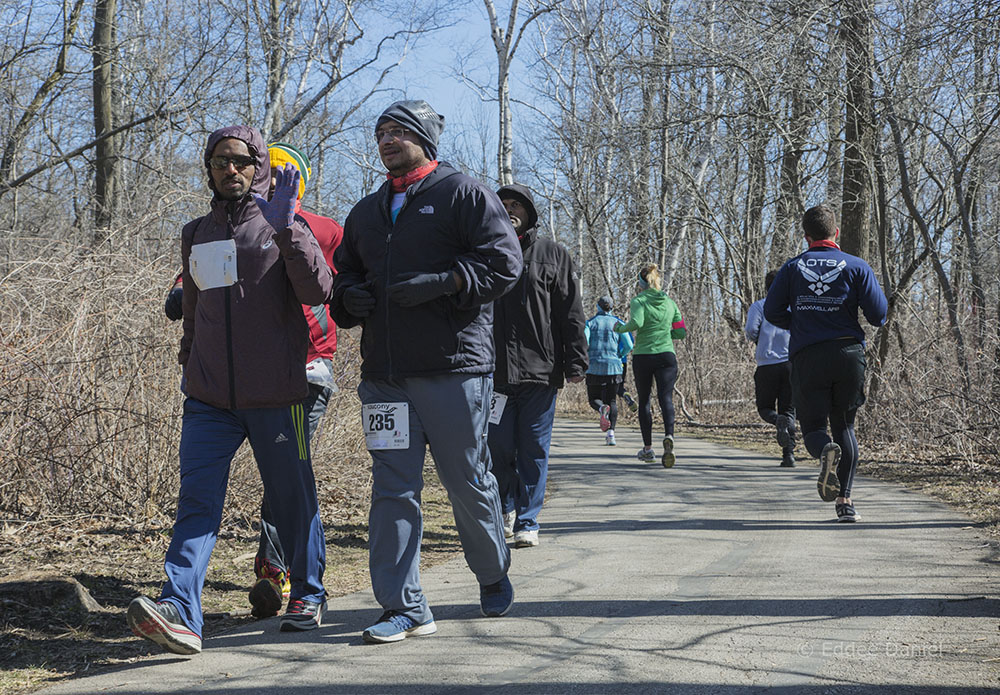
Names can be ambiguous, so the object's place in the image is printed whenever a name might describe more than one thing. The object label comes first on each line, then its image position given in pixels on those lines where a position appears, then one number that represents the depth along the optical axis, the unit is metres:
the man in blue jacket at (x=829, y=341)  7.14
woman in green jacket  11.78
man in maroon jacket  4.33
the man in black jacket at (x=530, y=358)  6.69
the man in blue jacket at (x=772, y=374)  10.81
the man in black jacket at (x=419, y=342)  4.36
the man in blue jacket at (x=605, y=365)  14.42
